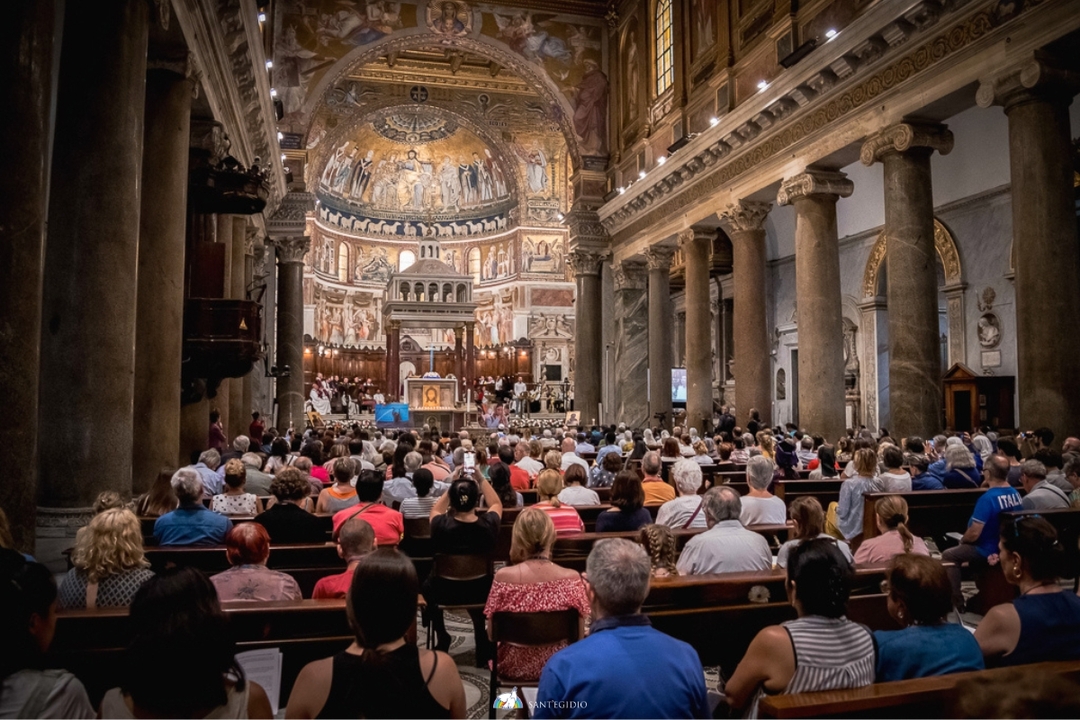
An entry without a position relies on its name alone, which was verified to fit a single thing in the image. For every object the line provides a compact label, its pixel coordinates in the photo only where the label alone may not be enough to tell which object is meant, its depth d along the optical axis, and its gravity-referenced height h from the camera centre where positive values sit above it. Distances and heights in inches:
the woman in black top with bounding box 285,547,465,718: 80.4 -29.7
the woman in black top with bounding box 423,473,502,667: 187.3 -36.3
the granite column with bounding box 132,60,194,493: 328.2 +58.7
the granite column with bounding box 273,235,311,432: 813.2 +76.9
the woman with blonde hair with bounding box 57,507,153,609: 130.3 -28.8
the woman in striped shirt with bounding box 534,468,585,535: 203.3 -30.6
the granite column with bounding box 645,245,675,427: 810.8 +65.7
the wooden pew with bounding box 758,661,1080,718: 81.8 -33.9
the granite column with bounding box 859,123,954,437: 434.3 +64.2
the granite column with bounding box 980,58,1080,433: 346.9 +68.1
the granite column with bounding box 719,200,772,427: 633.6 +69.2
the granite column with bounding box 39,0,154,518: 251.0 +45.7
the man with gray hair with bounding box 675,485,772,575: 162.7 -33.8
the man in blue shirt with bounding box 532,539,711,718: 83.4 -31.5
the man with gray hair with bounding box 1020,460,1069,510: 221.3 -30.1
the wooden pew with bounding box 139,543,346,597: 173.6 -38.7
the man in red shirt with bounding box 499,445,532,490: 333.9 -34.8
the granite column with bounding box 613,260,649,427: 846.5 +60.3
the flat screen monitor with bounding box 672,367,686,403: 877.8 +13.1
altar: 1001.5 -3.7
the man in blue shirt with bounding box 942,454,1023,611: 211.2 -36.1
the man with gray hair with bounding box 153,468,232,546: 184.4 -30.5
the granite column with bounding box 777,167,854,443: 526.0 +63.3
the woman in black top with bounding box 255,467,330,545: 200.2 -31.6
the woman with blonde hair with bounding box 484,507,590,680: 134.6 -34.7
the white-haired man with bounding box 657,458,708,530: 216.7 -30.8
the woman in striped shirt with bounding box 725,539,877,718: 94.0 -31.9
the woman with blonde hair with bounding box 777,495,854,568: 159.0 -26.1
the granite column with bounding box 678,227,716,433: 716.7 +62.8
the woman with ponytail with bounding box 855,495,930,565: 163.6 -31.1
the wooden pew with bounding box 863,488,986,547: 263.1 -41.2
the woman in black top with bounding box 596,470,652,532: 209.6 -31.4
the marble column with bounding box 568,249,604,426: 900.0 +68.7
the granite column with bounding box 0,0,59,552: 201.9 +44.6
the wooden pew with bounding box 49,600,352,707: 115.1 -38.2
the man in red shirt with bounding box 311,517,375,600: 140.1 -26.8
